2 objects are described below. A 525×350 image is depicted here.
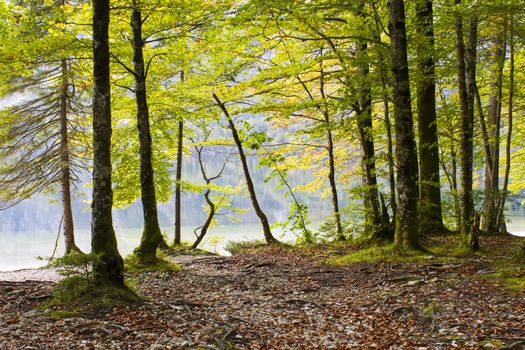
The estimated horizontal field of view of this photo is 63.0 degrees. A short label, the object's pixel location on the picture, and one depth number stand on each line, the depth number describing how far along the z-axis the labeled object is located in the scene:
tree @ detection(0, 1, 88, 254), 16.39
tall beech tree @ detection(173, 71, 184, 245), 17.25
